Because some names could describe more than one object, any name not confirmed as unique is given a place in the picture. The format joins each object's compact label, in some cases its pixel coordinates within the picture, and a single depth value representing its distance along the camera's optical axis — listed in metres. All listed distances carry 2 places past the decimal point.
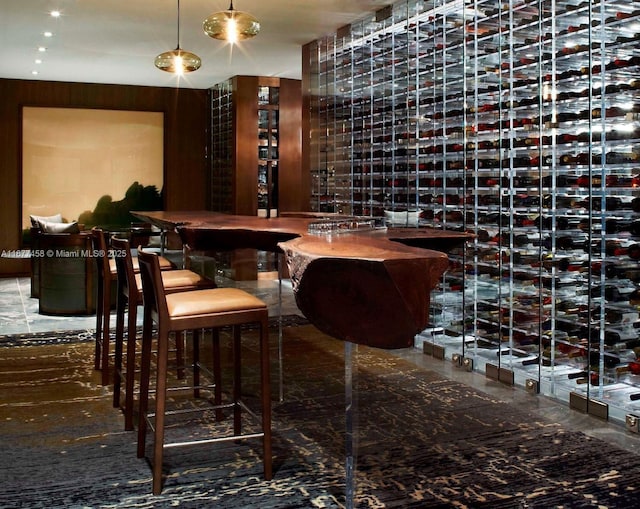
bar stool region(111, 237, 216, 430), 3.53
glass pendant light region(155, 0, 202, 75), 5.51
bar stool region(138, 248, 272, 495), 2.91
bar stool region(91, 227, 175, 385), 4.45
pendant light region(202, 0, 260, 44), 4.48
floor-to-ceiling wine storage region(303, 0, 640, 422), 3.96
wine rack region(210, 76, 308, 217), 10.16
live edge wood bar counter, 2.20
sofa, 7.04
